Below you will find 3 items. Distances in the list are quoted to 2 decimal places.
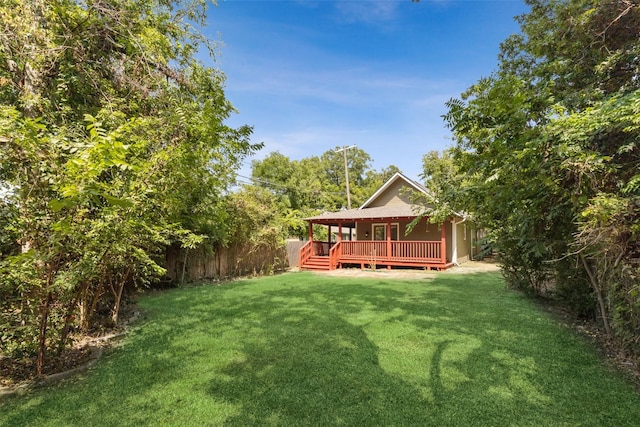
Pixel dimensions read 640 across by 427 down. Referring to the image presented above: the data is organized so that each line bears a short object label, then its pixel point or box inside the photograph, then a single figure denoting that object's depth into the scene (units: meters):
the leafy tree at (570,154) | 3.17
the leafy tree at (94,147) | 2.81
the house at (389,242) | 14.10
